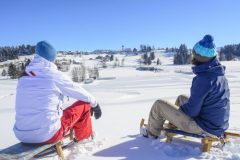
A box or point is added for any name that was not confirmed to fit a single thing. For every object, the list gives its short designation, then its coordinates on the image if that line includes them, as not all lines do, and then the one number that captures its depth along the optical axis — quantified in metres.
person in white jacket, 2.23
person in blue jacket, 2.37
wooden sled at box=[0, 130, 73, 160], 2.02
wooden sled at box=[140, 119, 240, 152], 2.39
